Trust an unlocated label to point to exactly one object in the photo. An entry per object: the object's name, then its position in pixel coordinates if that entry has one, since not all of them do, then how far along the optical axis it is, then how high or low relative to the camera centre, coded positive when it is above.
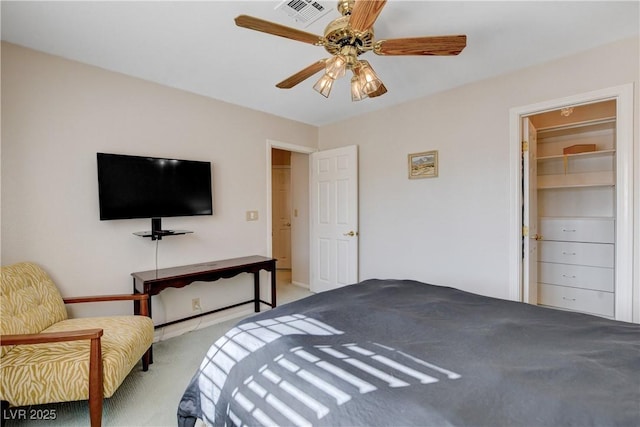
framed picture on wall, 3.13 +0.46
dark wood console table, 2.43 -0.59
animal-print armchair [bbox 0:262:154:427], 1.52 -0.79
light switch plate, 3.48 -0.09
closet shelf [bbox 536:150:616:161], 3.27 +0.58
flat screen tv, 2.37 +0.20
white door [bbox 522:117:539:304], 2.63 -0.11
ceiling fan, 1.41 +0.89
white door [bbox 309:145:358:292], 3.77 -0.14
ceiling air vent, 1.70 +1.18
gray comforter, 0.85 -0.58
